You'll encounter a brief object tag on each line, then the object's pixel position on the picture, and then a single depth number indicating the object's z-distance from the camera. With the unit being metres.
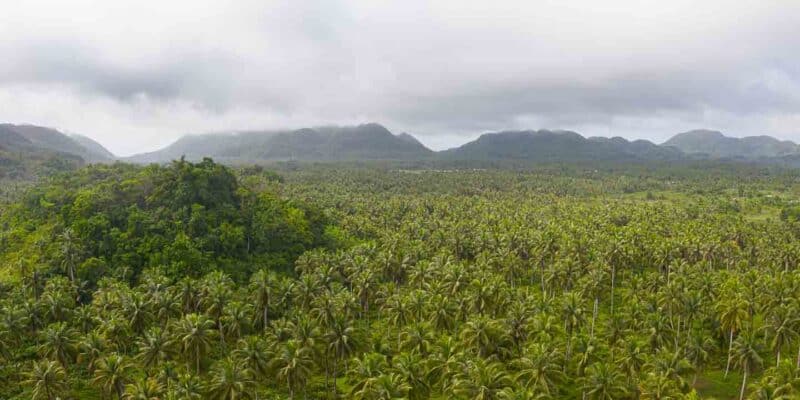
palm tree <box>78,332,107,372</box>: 58.03
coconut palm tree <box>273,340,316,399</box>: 56.12
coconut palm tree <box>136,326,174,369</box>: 58.22
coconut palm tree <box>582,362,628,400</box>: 54.16
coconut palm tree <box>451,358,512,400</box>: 50.56
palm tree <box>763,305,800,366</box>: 66.31
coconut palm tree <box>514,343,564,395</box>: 55.53
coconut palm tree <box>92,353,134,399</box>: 53.66
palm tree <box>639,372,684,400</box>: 51.19
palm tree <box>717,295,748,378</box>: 71.75
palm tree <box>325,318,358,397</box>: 61.78
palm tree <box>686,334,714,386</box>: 64.75
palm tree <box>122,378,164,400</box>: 48.72
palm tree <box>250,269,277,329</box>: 76.81
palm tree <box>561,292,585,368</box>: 72.62
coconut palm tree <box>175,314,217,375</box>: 60.06
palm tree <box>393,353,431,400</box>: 54.00
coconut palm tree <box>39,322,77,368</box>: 59.12
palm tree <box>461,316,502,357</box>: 64.56
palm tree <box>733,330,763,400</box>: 61.34
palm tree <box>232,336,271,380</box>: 56.34
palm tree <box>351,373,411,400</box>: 49.47
